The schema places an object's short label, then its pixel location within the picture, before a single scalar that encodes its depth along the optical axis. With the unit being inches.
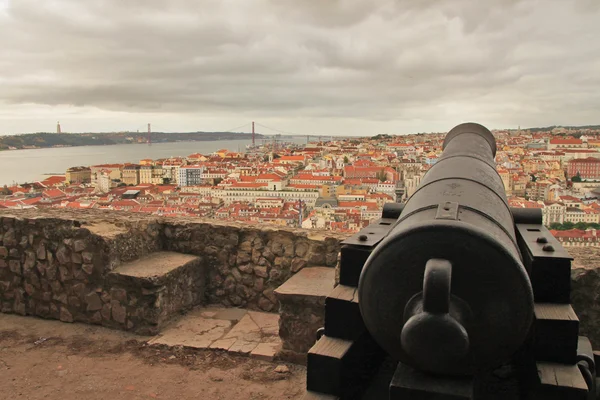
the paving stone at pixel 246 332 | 125.8
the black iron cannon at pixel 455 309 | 49.8
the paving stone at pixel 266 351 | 116.8
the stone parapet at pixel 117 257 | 135.3
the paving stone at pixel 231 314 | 139.8
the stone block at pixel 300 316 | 115.0
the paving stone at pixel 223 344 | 120.3
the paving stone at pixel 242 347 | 118.8
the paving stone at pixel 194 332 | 123.6
